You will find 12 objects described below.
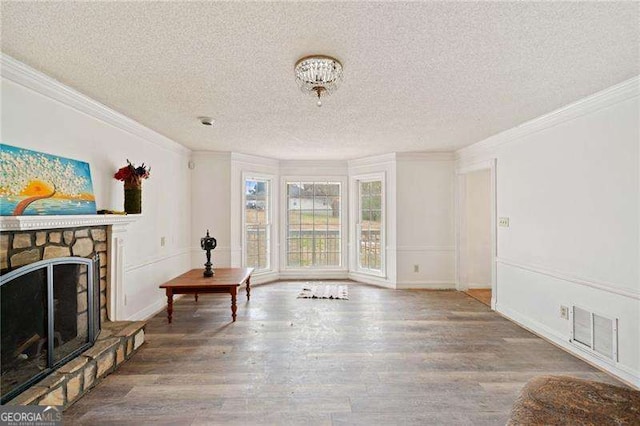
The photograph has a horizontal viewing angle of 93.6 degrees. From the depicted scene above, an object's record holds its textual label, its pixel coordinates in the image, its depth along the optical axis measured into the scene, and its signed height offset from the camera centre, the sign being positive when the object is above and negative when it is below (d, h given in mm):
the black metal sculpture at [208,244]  4102 -417
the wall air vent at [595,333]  2504 -1064
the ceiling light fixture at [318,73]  1896 +929
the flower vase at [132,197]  3074 +173
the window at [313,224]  5770 -205
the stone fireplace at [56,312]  1856 -708
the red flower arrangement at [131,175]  2997 +392
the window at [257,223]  5297 -177
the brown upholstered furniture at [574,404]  1023 -701
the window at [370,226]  5406 -239
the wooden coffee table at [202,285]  3482 -833
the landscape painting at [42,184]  1955 +220
